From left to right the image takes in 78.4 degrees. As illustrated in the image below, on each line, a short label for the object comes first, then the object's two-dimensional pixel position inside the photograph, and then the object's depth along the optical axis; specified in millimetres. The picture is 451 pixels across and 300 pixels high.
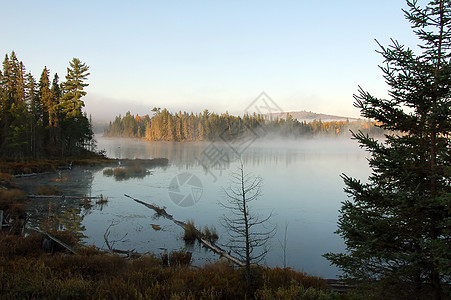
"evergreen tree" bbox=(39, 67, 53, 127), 49169
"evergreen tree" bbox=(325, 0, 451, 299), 5234
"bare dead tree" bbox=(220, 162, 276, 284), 7141
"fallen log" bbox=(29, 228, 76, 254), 9562
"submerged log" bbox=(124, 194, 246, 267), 10452
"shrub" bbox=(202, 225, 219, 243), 13159
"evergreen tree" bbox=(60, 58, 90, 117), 51875
